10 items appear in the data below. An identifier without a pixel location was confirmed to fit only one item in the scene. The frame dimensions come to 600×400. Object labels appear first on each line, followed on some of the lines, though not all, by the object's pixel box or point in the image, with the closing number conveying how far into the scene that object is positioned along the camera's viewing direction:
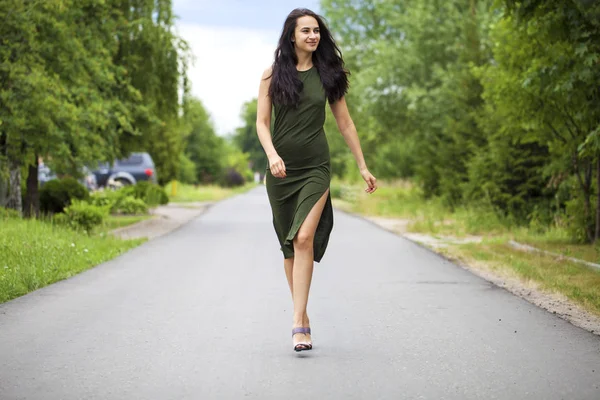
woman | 6.36
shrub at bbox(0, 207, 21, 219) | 16.55
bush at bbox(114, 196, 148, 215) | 27.44
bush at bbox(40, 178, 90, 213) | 22.83
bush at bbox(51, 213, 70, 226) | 17.48
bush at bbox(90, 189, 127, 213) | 25.58
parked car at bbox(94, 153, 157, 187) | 37.38
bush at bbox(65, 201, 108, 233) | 17.52
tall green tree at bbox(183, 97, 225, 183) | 69.81
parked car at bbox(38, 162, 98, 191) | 33.19
